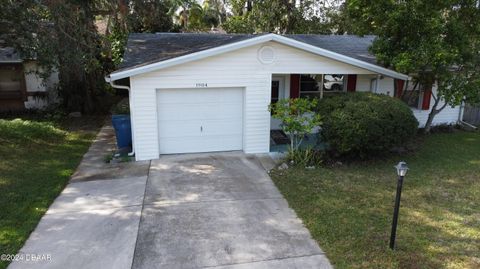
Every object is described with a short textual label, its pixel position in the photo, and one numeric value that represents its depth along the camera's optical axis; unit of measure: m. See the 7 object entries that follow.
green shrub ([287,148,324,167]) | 9.09
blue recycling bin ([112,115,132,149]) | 10.37
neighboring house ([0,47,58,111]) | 16.72
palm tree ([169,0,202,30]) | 30.46
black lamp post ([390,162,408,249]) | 4.84
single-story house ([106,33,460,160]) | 9.16
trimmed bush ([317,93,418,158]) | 8.52
